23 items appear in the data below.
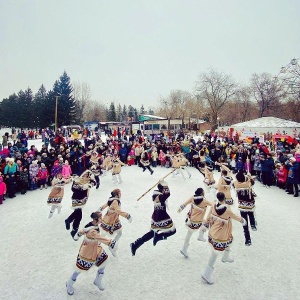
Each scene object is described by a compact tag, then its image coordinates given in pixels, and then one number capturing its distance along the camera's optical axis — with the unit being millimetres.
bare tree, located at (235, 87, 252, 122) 57922
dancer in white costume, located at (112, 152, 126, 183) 13023
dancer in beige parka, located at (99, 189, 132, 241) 6160
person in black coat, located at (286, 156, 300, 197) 11312
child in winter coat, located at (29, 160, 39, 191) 12508
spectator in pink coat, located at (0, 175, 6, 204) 10580
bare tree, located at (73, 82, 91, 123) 70362
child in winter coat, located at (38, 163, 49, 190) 12712
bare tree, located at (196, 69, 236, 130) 49812
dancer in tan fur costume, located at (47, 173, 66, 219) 8578
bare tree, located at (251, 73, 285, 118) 54438
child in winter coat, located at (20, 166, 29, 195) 12047
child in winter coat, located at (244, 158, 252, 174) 13875
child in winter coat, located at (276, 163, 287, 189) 12388
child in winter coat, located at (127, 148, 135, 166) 19125
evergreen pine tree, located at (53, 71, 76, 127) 53219
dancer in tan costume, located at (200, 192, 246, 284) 5043
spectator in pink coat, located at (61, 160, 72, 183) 12562
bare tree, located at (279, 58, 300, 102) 29562
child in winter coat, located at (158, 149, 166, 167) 18734
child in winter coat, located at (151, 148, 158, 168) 18602
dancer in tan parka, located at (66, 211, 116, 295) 4660
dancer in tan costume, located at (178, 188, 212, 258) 5965
